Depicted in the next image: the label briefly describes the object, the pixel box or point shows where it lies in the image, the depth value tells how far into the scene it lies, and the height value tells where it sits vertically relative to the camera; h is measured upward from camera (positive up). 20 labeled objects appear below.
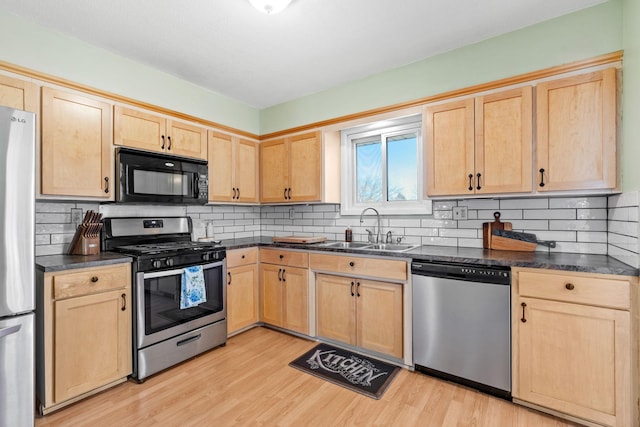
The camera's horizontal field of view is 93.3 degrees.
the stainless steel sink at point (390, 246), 2.84 -0.32
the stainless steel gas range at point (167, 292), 2.24 -0.64
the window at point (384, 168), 2.99 +0.49
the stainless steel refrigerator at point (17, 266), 1.57 -0.28
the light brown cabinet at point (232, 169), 3.22 +0.51
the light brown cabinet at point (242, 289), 2.96 -0.77
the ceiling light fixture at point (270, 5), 1.82 +1.28
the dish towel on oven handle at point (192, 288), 2.46 -0.61
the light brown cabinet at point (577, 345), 1.62 -0.76
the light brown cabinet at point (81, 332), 1.86 -0.78
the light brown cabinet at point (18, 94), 1.96 +0.80
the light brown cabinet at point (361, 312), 2.43 -0.86
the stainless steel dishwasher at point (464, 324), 1.95 -0.76
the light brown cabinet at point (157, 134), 2.53 +0.73
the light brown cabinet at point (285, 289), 2.95 -0.77
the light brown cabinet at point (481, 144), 2.12 +0.52
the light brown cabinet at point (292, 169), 3.22 +0.50
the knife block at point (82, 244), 2.29 -0.23
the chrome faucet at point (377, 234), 3.06 -0.21
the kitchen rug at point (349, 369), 2.16 -1.22
